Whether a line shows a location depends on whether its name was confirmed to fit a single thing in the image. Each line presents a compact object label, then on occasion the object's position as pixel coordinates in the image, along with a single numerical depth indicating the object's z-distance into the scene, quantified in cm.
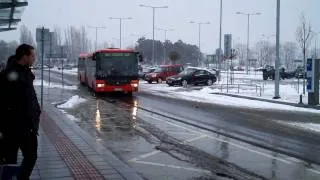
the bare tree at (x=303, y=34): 3922
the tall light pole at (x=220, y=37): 5126
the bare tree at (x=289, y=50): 12880
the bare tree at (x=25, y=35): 9692
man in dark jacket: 626
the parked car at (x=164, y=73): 5247
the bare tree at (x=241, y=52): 14575
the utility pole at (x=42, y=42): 2011
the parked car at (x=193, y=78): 4578
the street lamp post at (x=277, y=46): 2876
